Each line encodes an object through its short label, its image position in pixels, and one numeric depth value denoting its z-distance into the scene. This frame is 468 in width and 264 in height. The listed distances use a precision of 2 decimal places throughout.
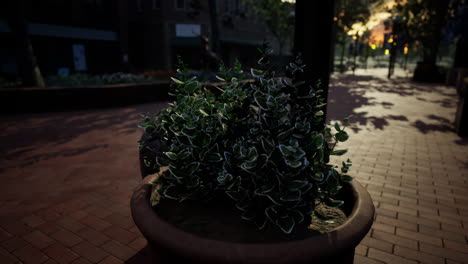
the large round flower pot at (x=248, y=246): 1.39
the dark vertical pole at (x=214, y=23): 15.56
